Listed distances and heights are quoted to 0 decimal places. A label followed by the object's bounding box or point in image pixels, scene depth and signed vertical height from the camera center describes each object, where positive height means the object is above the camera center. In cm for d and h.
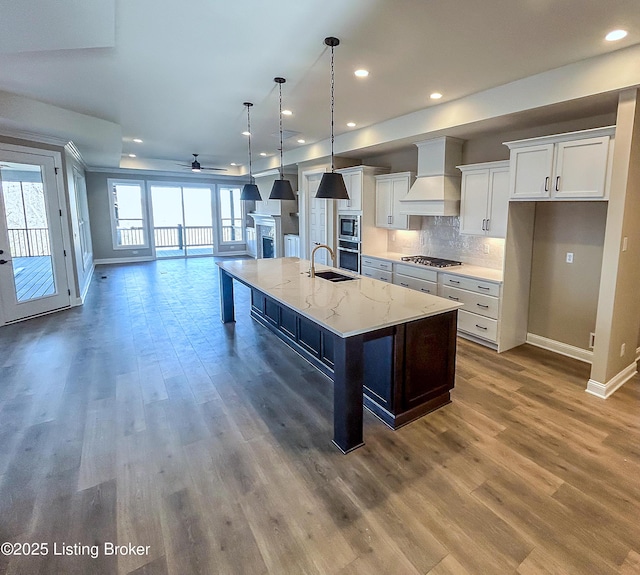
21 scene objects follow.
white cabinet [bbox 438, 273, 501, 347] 412 -92
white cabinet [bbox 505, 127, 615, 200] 309 +51
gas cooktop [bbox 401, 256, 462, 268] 488 -53
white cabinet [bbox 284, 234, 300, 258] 871 -51
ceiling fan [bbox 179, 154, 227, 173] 886 +158
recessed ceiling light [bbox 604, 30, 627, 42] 254 +131
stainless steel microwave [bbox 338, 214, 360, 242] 616 -5
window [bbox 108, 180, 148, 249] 1033 +31
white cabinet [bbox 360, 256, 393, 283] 553 -70
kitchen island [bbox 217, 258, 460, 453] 241 -88
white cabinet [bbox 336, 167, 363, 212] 599 +60
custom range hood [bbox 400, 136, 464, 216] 474 +60
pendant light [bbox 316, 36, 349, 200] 335 +34
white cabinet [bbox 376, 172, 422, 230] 555 +34
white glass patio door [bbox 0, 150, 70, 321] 495 -18
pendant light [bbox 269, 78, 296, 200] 434 +39
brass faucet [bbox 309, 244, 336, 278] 387 -50
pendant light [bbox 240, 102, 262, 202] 501 +43
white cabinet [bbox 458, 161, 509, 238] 407 +27
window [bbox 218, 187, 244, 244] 1196 +29
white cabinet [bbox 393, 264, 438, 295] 478 -74
